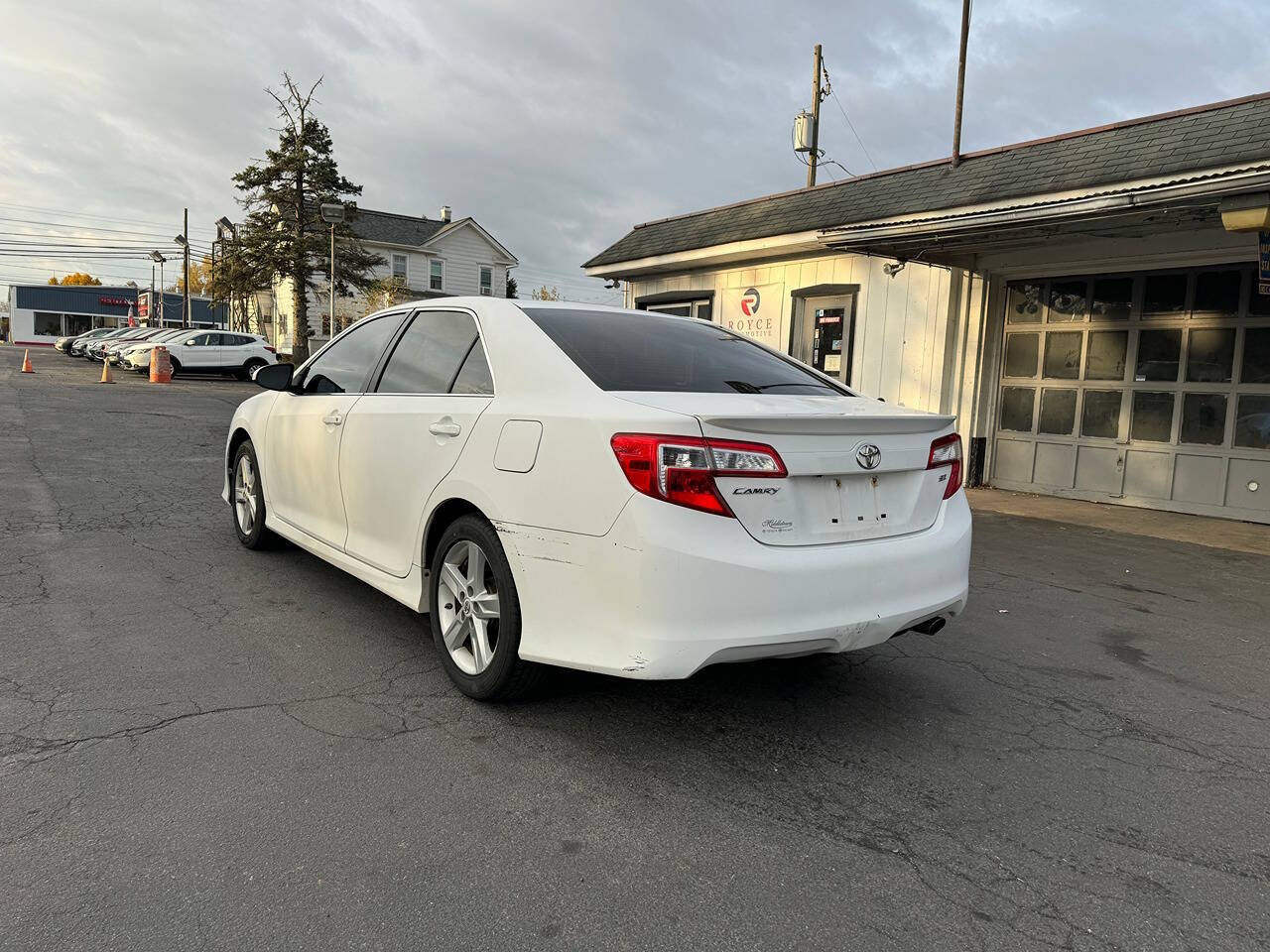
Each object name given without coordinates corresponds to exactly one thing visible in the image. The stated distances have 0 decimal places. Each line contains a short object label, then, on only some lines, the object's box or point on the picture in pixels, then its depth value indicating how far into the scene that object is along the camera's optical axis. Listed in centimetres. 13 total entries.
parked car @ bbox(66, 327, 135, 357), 3575
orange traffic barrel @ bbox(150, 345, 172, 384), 2391
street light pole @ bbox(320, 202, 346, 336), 1930
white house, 4097
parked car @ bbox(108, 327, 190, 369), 2725
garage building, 800
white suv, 2641
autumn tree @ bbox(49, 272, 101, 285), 11663
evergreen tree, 3378
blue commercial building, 7206
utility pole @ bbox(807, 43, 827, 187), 2086
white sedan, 269
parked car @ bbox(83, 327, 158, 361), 3206
